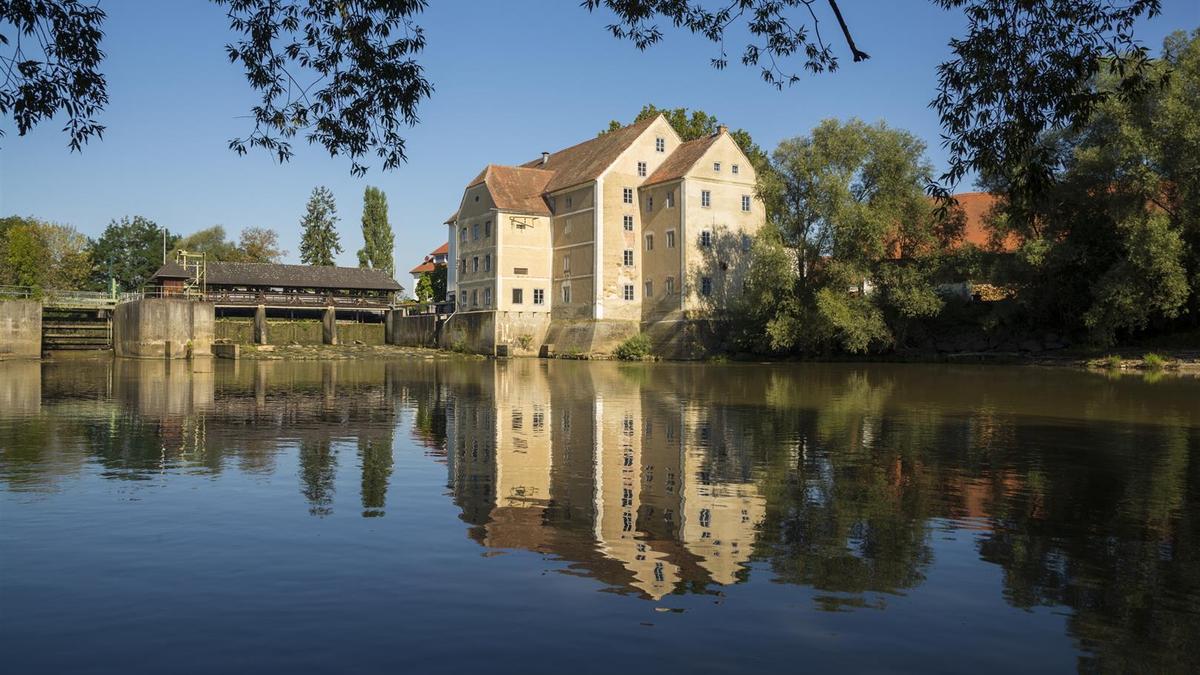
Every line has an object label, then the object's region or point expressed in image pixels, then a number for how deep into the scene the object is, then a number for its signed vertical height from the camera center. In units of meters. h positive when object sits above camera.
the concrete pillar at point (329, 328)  87.88 +2.04
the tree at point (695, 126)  86.75 +20.48
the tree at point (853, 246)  58.34 +6.49
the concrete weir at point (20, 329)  62.59 +1.43
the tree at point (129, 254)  129.00 +13.36
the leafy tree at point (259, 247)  130.05 +14.32
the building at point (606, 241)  69.62 +8.45
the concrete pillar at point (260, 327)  85.06 +2.06
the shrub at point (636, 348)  68.06 +0.05
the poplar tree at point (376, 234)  120.06 +14.63
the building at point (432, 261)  144.75 +13.86
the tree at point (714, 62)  11.36 +3.65
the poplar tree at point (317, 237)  125.56 +14.96
